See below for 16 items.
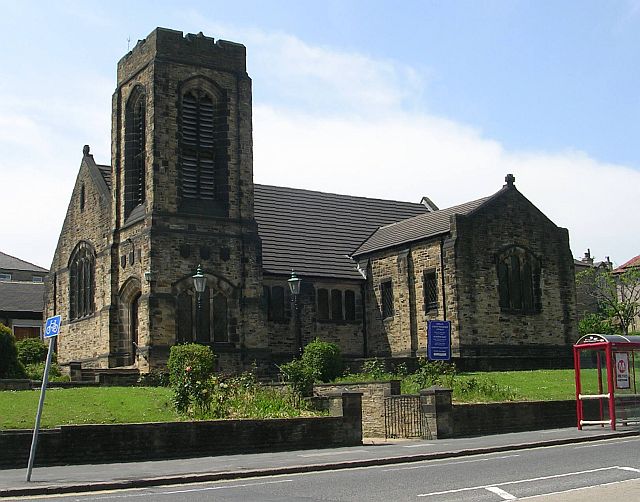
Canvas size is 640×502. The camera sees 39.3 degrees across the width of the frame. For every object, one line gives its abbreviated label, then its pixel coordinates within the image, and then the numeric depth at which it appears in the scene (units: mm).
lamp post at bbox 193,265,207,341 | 31562
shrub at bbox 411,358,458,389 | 29484
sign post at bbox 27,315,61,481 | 15662
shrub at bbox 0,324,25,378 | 31891
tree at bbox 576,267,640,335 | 60250
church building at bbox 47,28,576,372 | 39062
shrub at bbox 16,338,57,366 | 42250
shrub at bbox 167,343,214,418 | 22667
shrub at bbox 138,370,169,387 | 32375
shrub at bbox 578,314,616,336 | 57875
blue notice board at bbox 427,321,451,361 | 32000
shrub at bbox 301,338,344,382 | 34094
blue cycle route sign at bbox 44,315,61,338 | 16391
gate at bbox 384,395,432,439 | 25609
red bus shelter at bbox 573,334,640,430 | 24875
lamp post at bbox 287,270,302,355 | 42522
